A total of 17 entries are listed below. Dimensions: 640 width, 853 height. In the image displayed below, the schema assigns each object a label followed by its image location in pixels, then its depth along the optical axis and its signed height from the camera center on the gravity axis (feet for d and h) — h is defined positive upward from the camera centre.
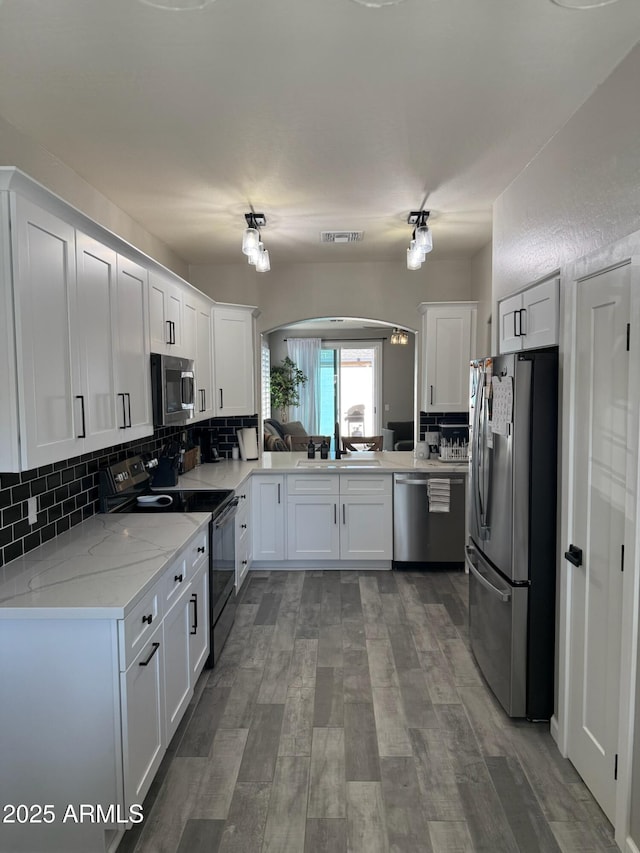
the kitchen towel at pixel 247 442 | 16.30 -1.43
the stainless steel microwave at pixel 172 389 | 10.30 +0.10
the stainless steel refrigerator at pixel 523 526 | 7.98 -2.01
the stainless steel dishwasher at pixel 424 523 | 14.75 -3.50
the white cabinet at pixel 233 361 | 15.72 +0.96
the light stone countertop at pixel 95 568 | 5.74 -2.17
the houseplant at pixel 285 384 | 32.65 +0.57
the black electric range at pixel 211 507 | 9.98 -2.13
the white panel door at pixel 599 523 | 6.29 -1.60
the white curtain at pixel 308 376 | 33.91 +1.01
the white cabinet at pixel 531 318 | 8.02 +1.21
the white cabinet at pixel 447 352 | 15.94 +1.19
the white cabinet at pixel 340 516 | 14.89 -3.32
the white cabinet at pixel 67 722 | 5.74 -3.41
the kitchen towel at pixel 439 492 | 14.60 -2.62
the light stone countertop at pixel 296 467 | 13.44 -2.01
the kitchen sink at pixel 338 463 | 15.42 -1.98
